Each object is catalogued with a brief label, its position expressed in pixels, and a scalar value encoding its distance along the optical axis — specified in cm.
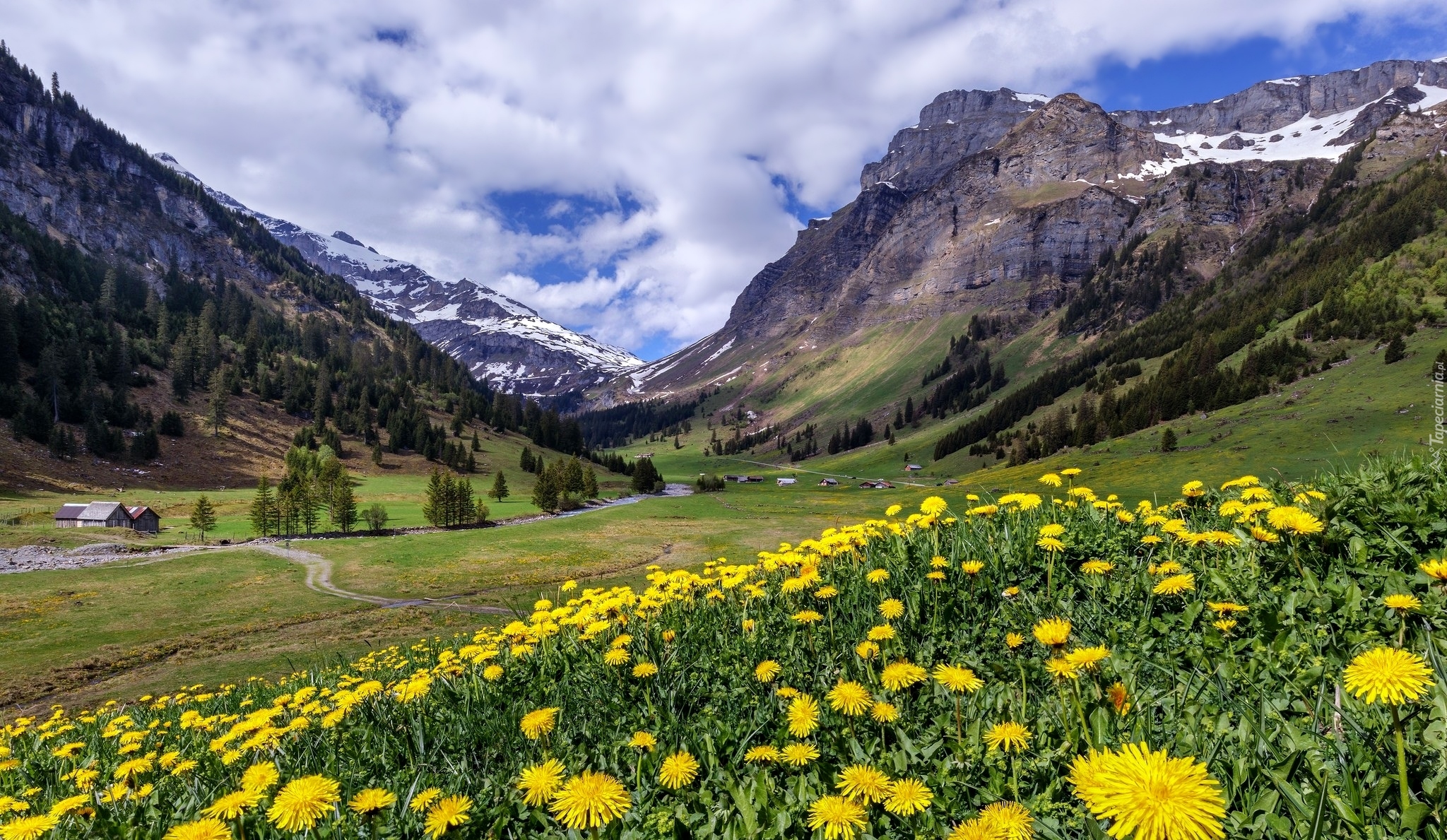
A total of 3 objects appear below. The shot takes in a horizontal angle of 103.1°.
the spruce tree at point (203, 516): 6525
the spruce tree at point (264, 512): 6938
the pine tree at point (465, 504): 8175
